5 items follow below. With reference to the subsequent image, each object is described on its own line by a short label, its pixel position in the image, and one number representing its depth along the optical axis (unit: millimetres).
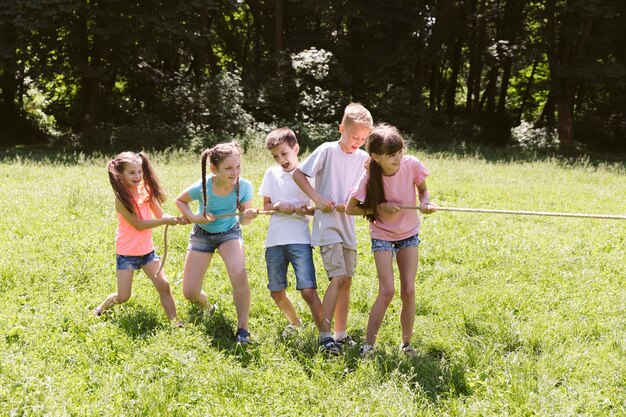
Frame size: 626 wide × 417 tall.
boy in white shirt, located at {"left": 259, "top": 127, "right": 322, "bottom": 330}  4699
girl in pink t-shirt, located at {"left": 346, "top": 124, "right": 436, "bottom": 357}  4395
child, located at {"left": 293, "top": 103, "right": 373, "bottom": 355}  4547
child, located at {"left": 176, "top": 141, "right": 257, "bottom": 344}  4738
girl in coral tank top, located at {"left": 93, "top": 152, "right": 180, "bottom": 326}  4969
